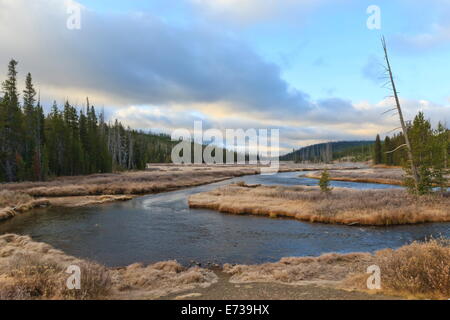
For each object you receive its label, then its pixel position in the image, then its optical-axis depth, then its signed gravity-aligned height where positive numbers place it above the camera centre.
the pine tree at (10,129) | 51.25 +5.79
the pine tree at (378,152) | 121.44 +2.30
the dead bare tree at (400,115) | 27.75 +4.14
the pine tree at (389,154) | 108.36 +1.26
